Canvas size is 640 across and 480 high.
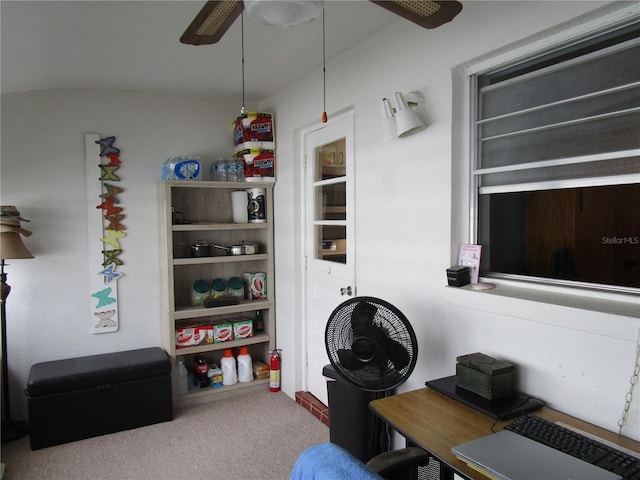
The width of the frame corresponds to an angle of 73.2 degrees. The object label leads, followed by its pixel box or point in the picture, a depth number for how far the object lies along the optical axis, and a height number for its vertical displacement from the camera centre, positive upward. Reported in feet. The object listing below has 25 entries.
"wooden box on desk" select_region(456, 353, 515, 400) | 5.26 -1.98
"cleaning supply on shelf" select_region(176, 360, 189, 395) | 11.12 -4.11
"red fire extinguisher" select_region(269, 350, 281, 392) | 11.85 -4.20
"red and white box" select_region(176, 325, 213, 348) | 11.13 -3.00
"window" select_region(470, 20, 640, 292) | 4.83 +0.67
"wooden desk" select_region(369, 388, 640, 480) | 4.34 -2.34
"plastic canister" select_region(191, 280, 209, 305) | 11.59 -1.94
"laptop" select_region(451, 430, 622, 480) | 3.64 -2.18
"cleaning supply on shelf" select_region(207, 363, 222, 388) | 11.64 -4.25
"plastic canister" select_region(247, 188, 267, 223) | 11.86 +0.44
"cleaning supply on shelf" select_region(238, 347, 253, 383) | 11.82 -4.06
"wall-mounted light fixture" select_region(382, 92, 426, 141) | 6.64 +1.58
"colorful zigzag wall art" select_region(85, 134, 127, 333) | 10.77 -0.19
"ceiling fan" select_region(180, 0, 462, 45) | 4.19 +2.17
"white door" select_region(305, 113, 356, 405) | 9.07 -0.27
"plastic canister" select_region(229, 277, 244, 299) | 12.15 -1.91
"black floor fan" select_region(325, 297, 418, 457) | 6.06 -1.80
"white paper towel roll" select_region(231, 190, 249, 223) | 11.81 +0.42
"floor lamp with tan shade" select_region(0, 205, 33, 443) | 9.05 -0.73
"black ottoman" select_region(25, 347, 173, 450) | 9.10 -3.86
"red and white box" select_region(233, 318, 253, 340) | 11.84 -2.99
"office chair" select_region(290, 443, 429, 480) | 2.57 -1.51
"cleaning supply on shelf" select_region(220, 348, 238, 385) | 11.66 -4.03
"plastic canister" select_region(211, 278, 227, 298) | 11.87 -1.87
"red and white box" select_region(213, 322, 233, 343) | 11.57 -3.01
